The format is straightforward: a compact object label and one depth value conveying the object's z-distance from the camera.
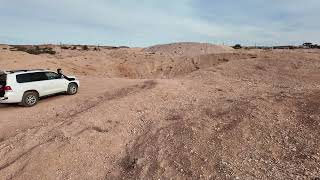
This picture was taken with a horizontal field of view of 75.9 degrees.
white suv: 7.65
